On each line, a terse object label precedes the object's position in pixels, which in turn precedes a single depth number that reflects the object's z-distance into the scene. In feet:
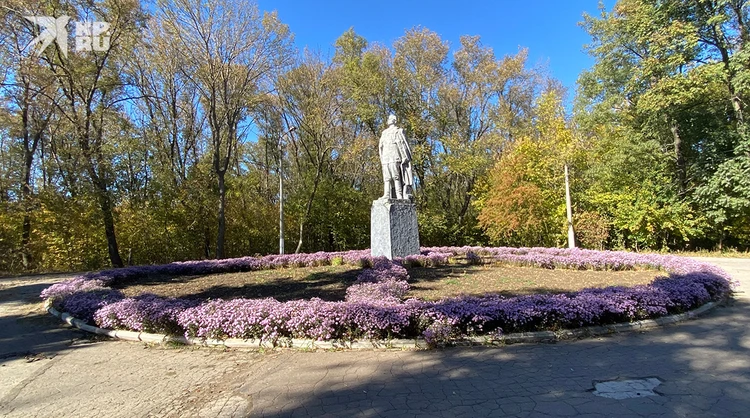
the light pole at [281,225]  55.36
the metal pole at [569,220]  53.16
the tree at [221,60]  51.98
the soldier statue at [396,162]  39.06
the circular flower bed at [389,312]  15.94
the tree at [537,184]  59.62
